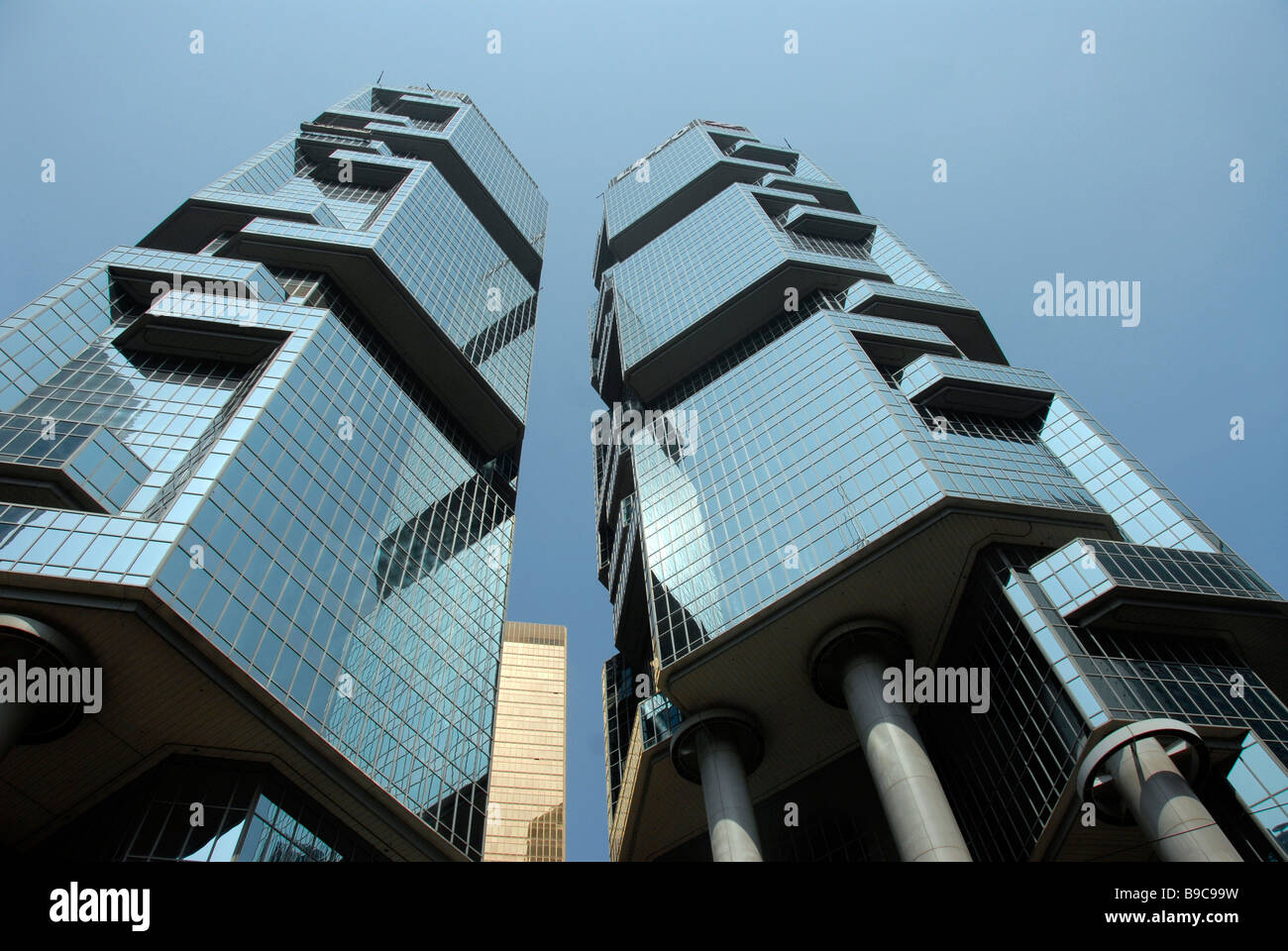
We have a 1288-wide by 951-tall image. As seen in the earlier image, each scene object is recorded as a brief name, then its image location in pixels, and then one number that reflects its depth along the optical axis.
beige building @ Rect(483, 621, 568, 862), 80.31
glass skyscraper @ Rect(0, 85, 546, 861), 29.73
